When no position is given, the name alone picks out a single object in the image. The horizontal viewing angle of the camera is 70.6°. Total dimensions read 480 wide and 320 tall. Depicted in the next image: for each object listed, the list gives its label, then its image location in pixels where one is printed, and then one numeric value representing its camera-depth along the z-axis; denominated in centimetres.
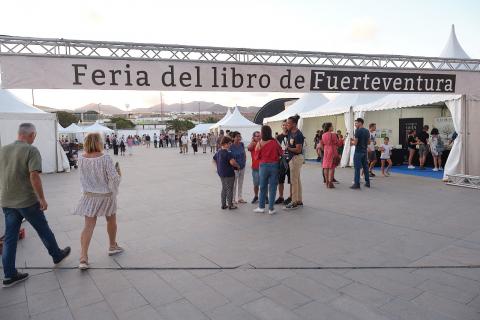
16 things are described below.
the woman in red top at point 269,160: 603
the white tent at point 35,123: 1217
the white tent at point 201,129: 4089
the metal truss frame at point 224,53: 548
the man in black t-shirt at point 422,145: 1225
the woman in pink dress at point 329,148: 855
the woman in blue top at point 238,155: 680
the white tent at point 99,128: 3384
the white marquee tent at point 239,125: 2916
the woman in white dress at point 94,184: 384
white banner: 541
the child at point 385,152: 1084
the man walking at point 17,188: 357
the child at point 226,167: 645
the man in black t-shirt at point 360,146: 845
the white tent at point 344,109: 1349
